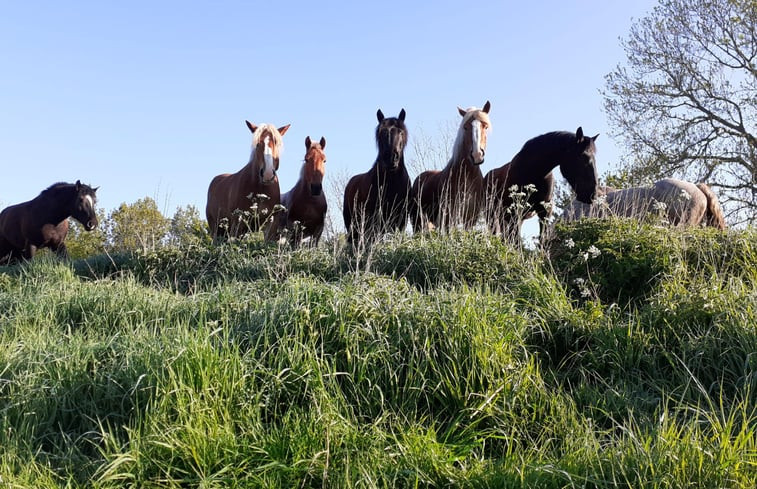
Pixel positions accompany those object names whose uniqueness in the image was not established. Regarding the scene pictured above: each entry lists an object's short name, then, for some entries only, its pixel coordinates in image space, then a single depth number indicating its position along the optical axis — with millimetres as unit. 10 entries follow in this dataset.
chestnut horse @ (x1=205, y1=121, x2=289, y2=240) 8906
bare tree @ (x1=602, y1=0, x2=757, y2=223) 17234
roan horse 8891
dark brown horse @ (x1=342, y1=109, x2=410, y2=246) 7992
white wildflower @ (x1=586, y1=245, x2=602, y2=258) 5473
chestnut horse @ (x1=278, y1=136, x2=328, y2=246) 8812
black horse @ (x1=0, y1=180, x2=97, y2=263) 12055
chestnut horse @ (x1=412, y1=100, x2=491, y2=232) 8203
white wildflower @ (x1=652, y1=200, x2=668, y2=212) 6625
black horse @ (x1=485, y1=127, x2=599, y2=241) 7844
